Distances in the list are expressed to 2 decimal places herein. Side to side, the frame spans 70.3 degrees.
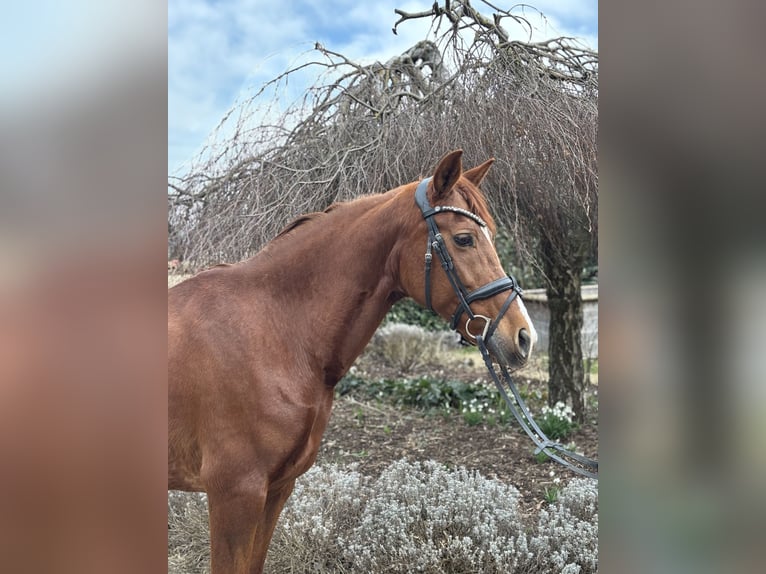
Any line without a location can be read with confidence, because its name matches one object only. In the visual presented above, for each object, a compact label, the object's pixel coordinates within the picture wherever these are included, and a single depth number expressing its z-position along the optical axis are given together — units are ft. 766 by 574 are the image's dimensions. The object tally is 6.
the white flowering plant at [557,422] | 12.73
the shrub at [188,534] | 9.18
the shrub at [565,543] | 8.27
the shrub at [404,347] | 19.95
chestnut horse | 5.77
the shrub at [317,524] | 8.93
